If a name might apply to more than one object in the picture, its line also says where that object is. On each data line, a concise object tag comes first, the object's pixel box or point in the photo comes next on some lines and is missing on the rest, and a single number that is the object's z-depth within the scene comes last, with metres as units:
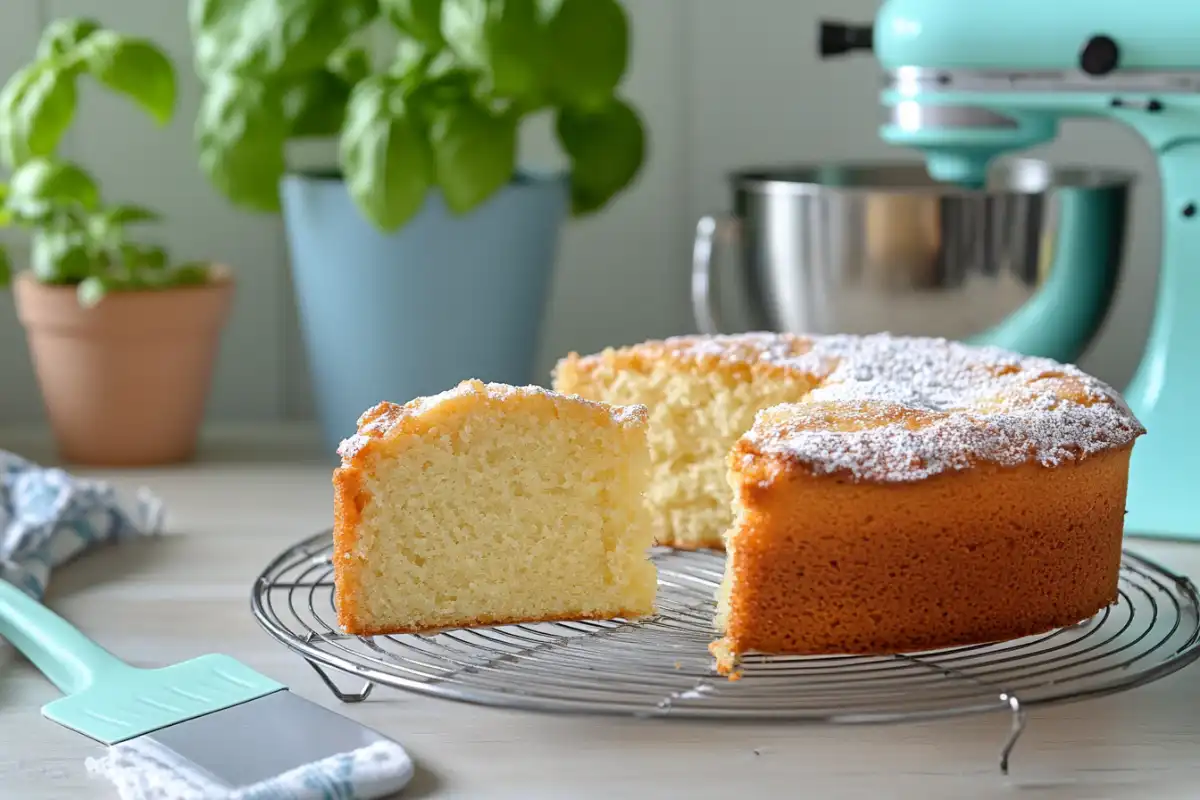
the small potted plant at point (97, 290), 1.16
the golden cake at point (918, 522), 0.87
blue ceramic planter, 1.16
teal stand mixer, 1.01
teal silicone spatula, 0.83
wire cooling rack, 0.82
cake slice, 0.90
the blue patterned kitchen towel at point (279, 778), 0.80
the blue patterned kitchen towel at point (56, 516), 1.02
